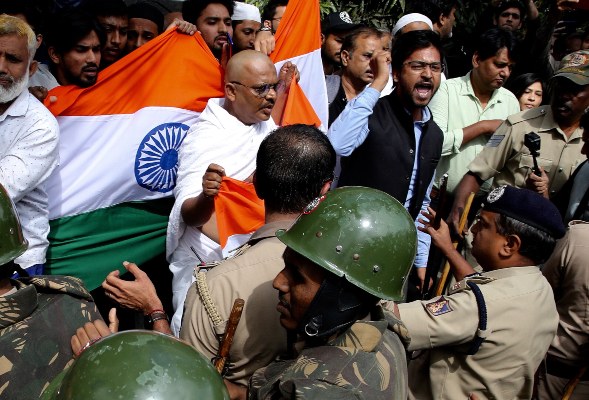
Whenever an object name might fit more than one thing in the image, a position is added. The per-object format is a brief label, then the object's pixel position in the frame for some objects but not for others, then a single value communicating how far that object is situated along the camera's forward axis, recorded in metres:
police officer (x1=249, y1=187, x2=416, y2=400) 2.12
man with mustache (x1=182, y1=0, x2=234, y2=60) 5.27
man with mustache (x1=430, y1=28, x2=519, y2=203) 5.50
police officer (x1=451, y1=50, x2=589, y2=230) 4.89
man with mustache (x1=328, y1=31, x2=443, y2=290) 4.54
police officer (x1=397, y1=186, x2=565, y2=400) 2.96
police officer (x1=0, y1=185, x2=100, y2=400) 2.44
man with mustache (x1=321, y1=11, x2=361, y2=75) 6.18
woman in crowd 6.85
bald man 3.95
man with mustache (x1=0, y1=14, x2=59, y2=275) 3.74
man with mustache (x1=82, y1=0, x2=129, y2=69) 4.89
